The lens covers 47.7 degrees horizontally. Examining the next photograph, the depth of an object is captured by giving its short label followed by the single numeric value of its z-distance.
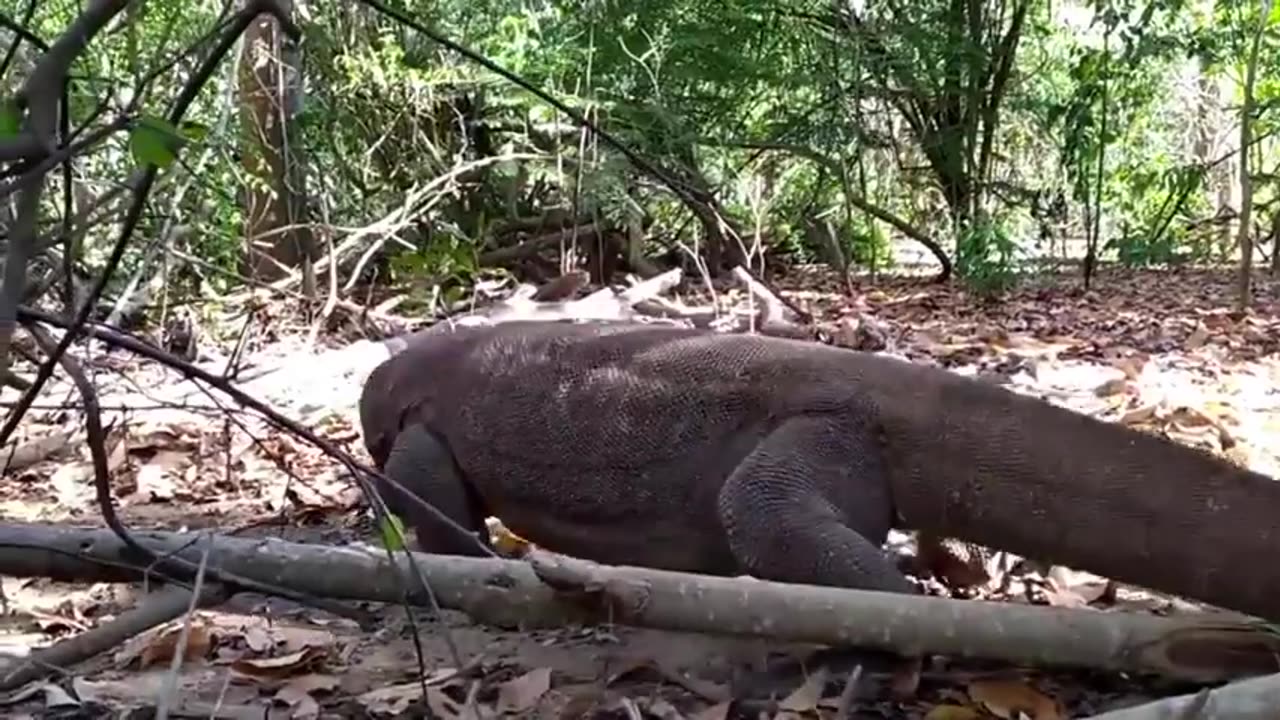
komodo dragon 2.85
